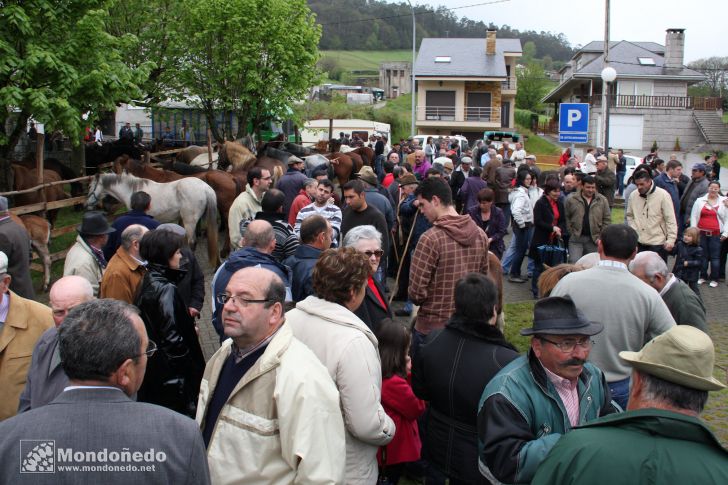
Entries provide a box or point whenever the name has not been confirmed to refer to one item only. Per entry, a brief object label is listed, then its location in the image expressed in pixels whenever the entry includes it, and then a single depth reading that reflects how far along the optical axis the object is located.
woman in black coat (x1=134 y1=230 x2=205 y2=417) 4.70
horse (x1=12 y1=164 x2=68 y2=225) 13.02
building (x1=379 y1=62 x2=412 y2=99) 106.25
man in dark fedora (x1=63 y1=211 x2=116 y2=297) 6.20
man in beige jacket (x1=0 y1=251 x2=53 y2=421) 4.24
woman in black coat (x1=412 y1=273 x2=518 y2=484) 3.79
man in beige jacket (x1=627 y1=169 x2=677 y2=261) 9.52
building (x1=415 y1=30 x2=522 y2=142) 54.34
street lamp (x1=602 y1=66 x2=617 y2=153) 17.61
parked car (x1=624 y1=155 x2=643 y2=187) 26.23
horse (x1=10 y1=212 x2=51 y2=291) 10.73
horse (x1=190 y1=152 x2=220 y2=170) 18.15
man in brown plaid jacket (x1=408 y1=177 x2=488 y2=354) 5.73
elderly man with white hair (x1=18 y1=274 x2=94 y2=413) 3.54
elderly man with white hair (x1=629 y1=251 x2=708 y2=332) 5.05
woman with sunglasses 5.05
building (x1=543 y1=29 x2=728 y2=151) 44.56
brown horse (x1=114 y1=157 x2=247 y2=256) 13.73
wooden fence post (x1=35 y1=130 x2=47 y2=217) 12.15
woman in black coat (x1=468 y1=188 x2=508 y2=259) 10.13
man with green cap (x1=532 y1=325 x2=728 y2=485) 2.19
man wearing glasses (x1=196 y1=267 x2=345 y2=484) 2.94
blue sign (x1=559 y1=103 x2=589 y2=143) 15.18
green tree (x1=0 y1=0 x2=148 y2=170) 10.50
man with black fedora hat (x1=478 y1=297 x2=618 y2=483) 3.01
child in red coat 4.60
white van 30.37
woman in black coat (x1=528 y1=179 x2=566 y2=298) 10.44
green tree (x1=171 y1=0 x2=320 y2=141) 18.41
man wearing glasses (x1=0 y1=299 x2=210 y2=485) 2.31
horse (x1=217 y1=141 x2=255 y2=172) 15.84
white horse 12.26
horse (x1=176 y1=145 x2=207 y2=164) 19.94
